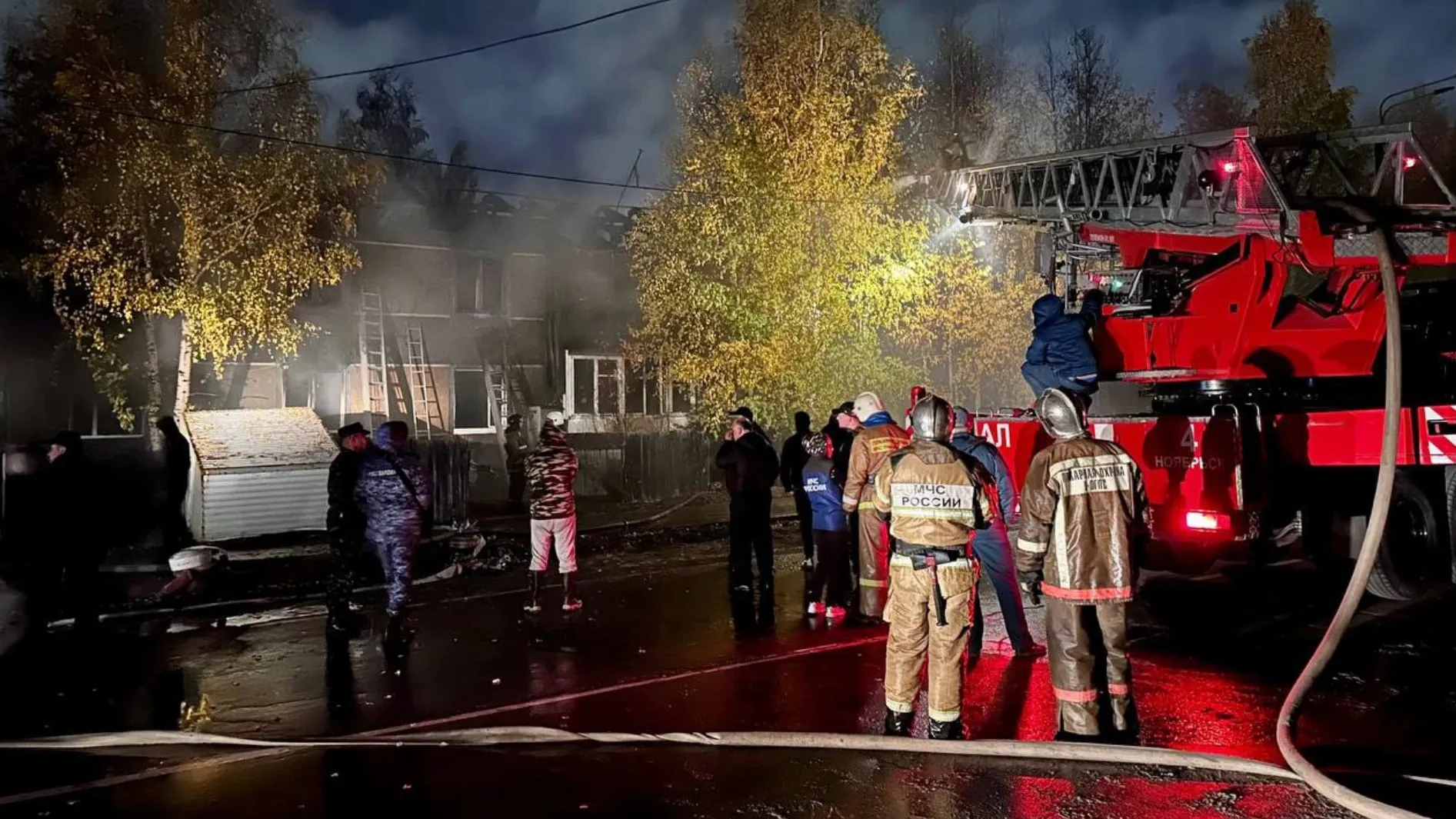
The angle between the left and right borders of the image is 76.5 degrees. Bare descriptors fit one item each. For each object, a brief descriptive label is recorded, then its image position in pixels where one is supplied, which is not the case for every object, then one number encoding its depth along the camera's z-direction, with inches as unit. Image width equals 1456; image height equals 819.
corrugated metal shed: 481.4
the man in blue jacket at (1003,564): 251.0
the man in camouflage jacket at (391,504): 282.4
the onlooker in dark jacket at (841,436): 334.3
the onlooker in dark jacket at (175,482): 455.8
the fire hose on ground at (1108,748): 159.0
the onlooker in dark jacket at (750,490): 341.4
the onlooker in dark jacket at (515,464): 693.3
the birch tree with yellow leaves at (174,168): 522.6
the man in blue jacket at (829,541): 309.6
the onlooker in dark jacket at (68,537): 286.5
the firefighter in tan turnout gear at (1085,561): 176.9
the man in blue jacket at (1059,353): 294.0
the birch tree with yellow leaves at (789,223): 635.5
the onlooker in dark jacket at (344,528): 293.6
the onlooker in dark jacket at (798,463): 395.7
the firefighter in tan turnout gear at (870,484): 267.9
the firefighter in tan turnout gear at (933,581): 175.3
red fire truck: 281.3
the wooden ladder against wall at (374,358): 785.6
